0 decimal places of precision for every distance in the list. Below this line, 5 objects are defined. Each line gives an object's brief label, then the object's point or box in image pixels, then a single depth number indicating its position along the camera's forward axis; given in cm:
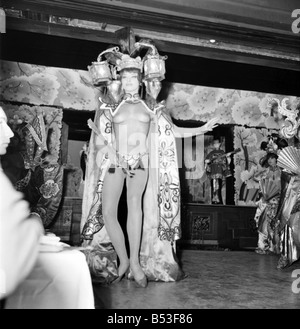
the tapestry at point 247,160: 689
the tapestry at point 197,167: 774
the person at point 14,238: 114
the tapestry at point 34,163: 486
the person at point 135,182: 308
